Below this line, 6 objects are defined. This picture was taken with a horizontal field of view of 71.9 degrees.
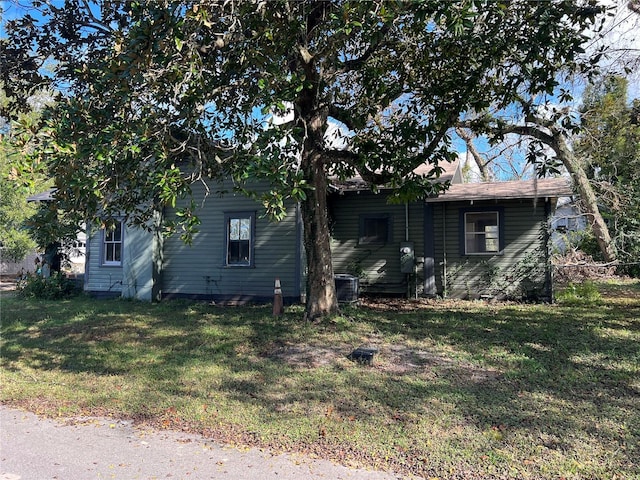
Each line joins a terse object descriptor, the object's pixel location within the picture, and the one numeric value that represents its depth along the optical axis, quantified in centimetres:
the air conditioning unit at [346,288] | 1141
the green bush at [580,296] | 1127
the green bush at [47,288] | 1356
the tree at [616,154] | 973
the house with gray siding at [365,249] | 1198
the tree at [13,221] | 1953
